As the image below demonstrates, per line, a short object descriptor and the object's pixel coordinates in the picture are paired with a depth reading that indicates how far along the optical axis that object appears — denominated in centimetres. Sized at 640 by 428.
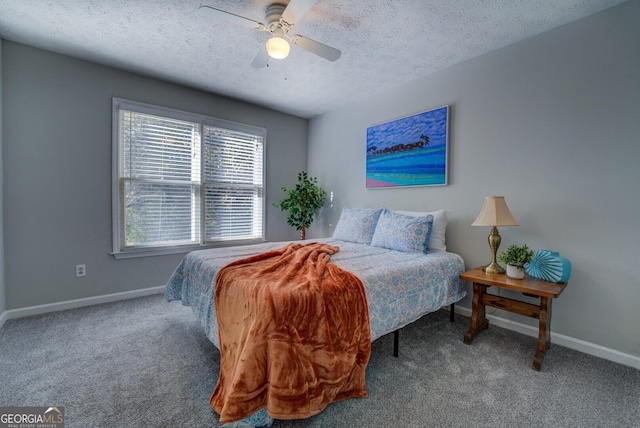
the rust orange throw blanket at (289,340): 125
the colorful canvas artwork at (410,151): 294
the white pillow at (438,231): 274
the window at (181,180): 308
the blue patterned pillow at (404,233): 260
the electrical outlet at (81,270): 286
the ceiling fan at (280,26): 179
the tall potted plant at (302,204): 411
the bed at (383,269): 181
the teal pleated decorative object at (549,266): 203
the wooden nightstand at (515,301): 189
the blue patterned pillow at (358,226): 309
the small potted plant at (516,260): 211
